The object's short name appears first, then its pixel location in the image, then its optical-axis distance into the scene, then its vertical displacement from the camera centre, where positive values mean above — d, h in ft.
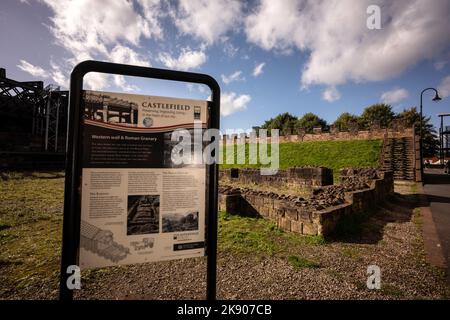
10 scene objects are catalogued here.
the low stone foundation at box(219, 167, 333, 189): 40.65 -1.90
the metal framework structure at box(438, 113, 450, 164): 107.83 +21.07
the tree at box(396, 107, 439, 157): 148.97 +28.03
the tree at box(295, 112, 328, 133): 200.46 +43.80
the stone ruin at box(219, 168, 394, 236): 17.17 -3.40
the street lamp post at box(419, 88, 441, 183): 64.10 +20.77
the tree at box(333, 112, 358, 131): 191.66 +45.59
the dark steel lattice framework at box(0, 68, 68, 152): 81.35 +22.59
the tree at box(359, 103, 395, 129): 172.67 +43.95
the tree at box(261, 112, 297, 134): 220.43 +48.02
